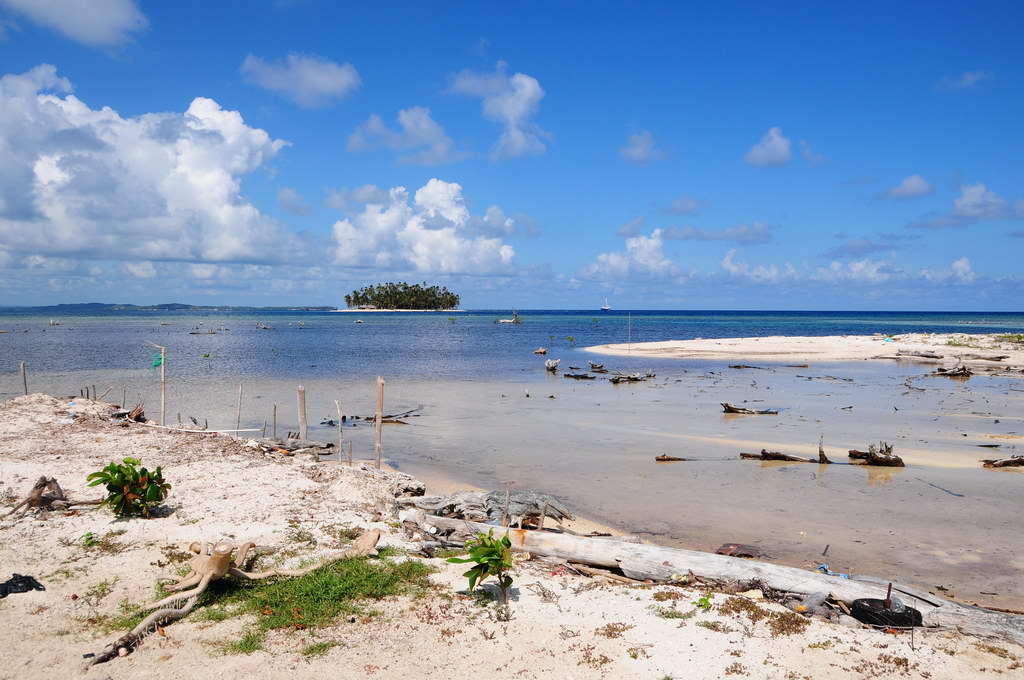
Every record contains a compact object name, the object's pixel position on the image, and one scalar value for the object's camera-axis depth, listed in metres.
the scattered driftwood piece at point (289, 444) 16.08
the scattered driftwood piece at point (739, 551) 10.41
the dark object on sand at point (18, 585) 7.84
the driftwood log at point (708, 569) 7.39
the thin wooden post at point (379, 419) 14.72
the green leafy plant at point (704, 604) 7.89
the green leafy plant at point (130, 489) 10.12
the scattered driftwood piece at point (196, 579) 6.94
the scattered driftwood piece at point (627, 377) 33.94
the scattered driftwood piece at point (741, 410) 24.16
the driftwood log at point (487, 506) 11.09
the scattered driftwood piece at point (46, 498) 10.27
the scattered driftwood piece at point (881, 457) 16.02
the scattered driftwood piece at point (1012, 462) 16.02
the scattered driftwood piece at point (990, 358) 42.34
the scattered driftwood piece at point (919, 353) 44.91
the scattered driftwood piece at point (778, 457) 16.77
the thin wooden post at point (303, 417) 18.09
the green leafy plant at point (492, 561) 7.92
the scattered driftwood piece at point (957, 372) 35.34
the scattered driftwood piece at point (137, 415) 18.64
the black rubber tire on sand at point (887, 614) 7.39
